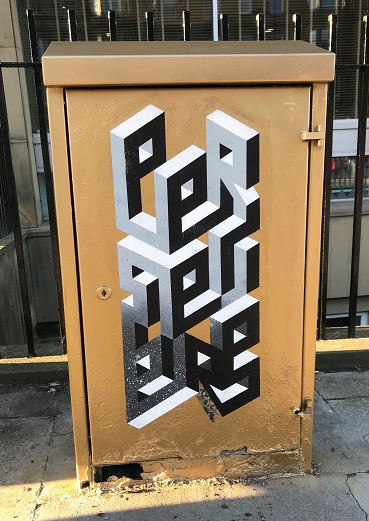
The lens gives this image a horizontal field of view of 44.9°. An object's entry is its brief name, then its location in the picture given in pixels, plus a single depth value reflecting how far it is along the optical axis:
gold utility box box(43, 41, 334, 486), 1.75
